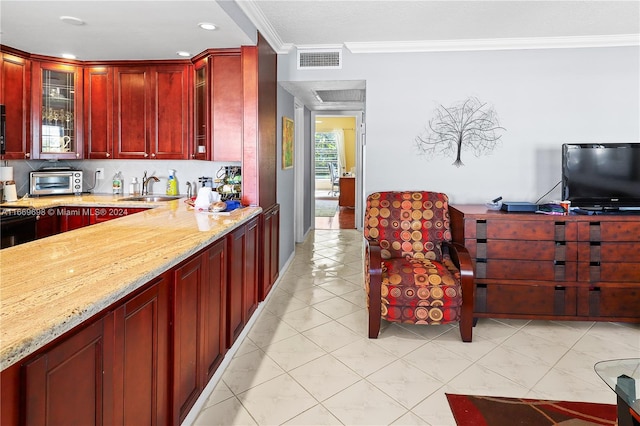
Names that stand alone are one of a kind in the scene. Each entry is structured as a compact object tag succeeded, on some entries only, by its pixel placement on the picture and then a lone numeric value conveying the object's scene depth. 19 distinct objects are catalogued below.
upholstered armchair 3.06
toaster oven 4.04
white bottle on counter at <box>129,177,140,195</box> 4.57
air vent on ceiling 5.94
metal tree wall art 4.10
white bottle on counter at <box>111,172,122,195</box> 4.54
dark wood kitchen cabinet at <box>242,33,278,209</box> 3.50
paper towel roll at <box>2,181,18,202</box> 3.76
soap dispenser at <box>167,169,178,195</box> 4.52
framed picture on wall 4.75
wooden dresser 3.31
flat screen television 3.44
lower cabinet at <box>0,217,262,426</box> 1.04
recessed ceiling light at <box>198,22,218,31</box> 3.00
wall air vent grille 4.23
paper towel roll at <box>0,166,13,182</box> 3.83
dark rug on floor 2.13
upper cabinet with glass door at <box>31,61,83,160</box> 4.01
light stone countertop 1.03
